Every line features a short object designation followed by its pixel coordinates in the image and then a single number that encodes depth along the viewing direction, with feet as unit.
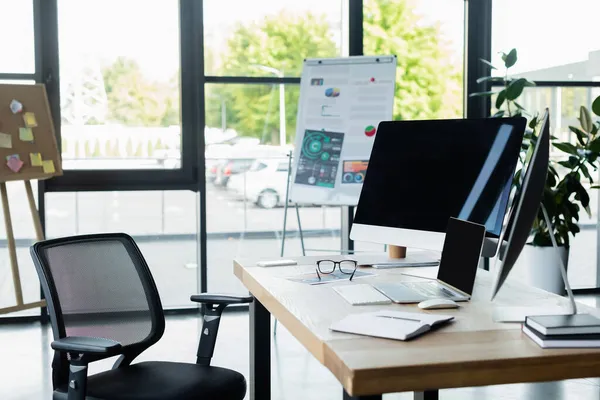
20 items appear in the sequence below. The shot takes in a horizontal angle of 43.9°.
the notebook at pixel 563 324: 5.32
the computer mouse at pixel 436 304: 6.52
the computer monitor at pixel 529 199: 5.37
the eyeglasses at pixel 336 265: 8.25
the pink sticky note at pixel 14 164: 14.75
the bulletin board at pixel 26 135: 14.71
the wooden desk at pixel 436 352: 4.87
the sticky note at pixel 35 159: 14.97
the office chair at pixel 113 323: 7.00
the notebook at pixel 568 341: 5.26
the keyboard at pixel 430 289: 7.05
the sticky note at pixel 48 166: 15.08
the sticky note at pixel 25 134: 14.84
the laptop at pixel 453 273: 6.89
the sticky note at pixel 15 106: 14.78
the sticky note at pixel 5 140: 14.61
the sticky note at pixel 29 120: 14.88
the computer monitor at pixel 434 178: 7.68
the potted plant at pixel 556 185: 16.96
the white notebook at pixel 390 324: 5.53
